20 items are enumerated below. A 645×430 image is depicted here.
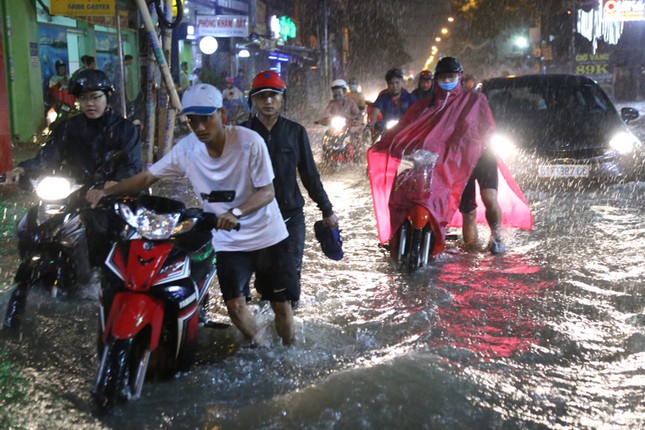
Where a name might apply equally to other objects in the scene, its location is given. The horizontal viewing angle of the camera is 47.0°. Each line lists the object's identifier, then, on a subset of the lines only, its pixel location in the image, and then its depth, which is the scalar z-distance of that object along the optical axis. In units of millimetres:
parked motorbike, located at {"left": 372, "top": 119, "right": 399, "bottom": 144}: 10477
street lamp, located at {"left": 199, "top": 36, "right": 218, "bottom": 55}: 24672
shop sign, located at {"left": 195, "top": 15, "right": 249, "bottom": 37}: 24906
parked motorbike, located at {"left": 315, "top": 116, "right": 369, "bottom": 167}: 14062
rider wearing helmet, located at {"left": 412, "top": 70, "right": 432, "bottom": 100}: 10703
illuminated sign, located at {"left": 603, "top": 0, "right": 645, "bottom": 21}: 32750
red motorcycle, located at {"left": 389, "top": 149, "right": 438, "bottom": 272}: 6508
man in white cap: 3881
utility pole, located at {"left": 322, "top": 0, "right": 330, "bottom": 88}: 41906
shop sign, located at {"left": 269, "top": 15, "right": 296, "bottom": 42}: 36378
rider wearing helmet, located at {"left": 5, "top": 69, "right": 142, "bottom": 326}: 4969
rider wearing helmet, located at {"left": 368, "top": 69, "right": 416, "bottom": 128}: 10625
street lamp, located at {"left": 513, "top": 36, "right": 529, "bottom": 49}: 53834
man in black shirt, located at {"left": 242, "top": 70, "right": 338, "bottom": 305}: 5006
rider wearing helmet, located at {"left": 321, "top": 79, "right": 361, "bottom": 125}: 13956
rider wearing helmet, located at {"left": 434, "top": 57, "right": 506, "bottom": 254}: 6645
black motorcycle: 5051
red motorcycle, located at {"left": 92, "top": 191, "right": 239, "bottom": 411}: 3582
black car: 9852
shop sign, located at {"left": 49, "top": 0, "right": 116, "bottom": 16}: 12344
